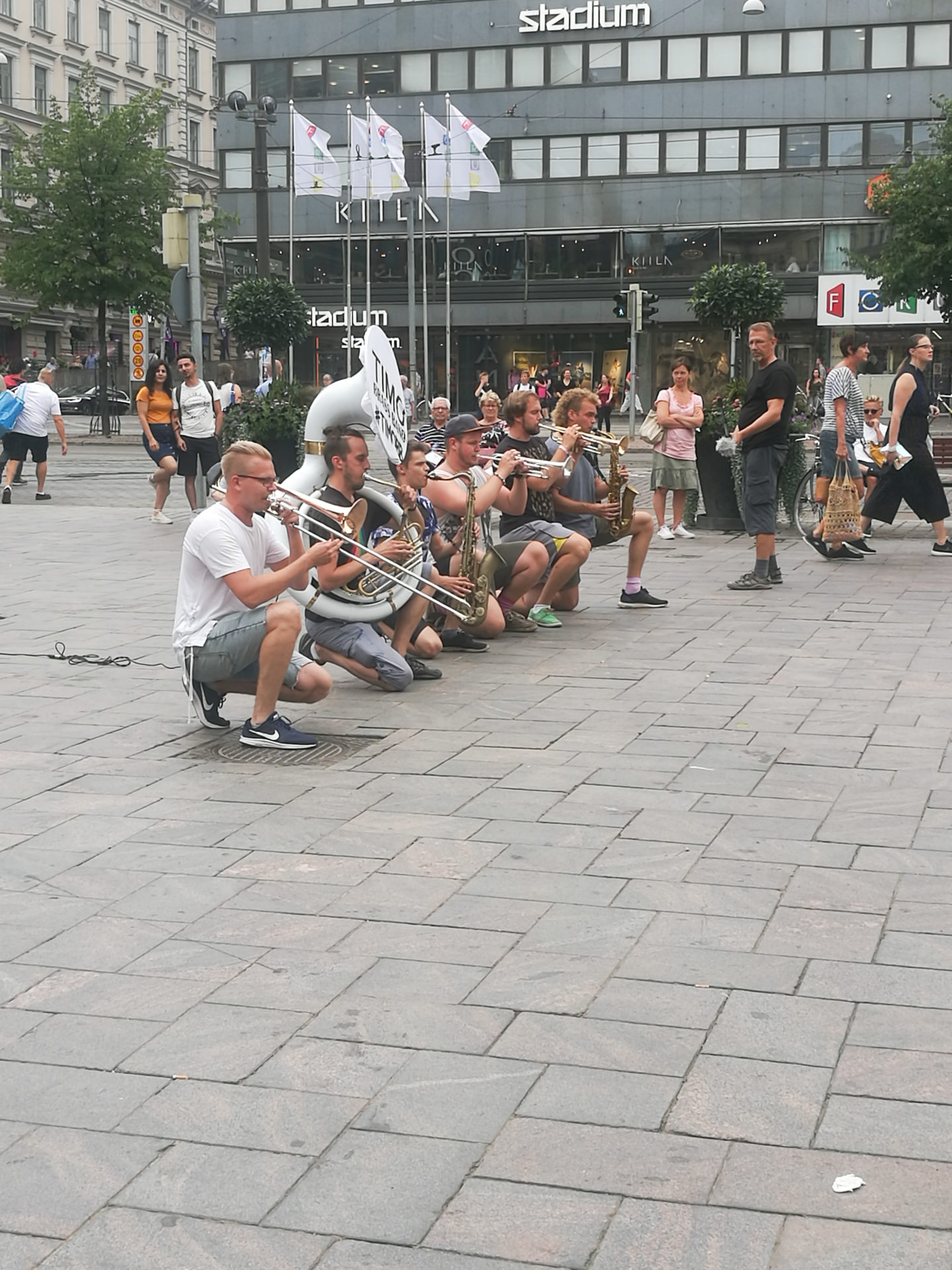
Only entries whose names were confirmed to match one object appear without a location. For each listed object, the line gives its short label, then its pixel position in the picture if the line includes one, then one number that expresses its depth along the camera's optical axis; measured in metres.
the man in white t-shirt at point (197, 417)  16.70
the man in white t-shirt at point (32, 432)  19.81
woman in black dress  13.32
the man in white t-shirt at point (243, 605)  6.72
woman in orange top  16.56
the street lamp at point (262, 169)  28.28
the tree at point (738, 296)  18.36
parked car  52.81
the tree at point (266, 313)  26.23
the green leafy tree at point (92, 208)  38.69
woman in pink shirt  14.80
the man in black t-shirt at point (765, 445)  11.52
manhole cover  6.65
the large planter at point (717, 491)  15.64
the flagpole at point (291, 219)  42.59
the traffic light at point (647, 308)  28.31
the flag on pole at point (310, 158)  43.66
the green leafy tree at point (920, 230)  27.39
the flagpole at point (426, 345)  47.34
